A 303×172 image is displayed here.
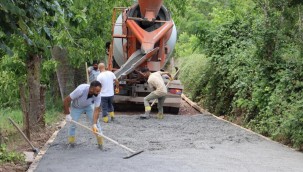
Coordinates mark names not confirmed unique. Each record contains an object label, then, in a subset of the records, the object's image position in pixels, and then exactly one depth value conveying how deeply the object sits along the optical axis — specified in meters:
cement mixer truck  15.87
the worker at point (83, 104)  9.72
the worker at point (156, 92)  14.96
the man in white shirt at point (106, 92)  13.98
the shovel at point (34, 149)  10.50
